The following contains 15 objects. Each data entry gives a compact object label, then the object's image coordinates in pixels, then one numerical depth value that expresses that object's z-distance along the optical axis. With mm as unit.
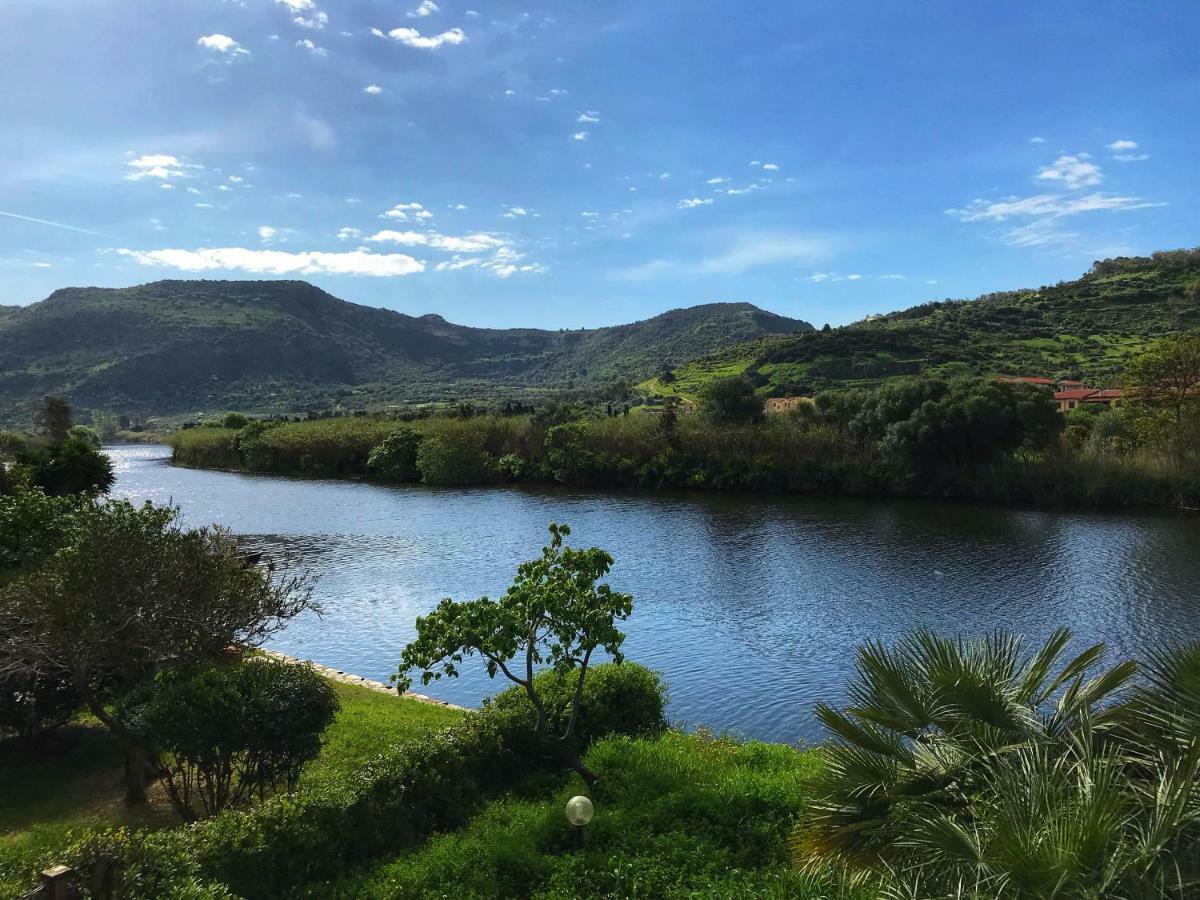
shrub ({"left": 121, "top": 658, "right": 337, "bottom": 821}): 8602
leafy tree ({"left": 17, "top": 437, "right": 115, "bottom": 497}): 32469
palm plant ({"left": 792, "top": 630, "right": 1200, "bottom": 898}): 3725
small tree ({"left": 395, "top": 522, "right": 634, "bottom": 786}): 9164
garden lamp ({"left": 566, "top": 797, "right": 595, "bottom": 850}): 7832
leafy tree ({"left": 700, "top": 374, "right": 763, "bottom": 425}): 56594
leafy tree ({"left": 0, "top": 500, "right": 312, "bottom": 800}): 9688
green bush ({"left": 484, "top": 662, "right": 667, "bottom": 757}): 10781
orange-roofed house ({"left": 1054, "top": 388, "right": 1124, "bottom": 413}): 59372
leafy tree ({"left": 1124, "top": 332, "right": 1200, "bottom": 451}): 42719
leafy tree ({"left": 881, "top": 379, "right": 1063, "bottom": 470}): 44531
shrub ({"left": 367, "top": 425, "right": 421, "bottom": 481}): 66875
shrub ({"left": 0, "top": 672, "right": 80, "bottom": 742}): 10855
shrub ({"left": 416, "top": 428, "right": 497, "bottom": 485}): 62750
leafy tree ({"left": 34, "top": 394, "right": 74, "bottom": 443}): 55903
